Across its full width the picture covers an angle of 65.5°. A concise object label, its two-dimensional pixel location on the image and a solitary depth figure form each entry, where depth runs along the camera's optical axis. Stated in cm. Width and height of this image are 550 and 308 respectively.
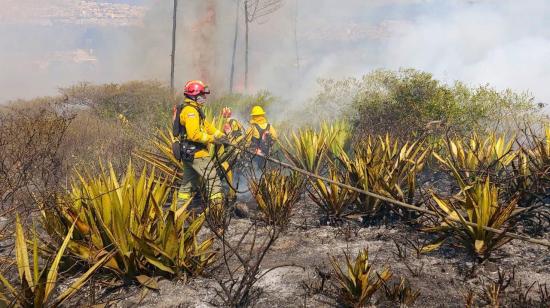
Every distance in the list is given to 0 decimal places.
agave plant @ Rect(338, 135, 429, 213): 480
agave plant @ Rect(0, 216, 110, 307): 275
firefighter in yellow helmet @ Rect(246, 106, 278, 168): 762
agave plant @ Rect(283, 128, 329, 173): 677
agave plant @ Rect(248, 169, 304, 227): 503
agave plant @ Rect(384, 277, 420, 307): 313
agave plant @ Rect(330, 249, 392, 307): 310
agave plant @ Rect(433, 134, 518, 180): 561
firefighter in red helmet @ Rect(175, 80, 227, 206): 529
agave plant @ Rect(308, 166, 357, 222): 504
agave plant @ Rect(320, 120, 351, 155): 780
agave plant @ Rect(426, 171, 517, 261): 377
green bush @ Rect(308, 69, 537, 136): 897
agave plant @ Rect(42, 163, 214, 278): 354
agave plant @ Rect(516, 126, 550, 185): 479
